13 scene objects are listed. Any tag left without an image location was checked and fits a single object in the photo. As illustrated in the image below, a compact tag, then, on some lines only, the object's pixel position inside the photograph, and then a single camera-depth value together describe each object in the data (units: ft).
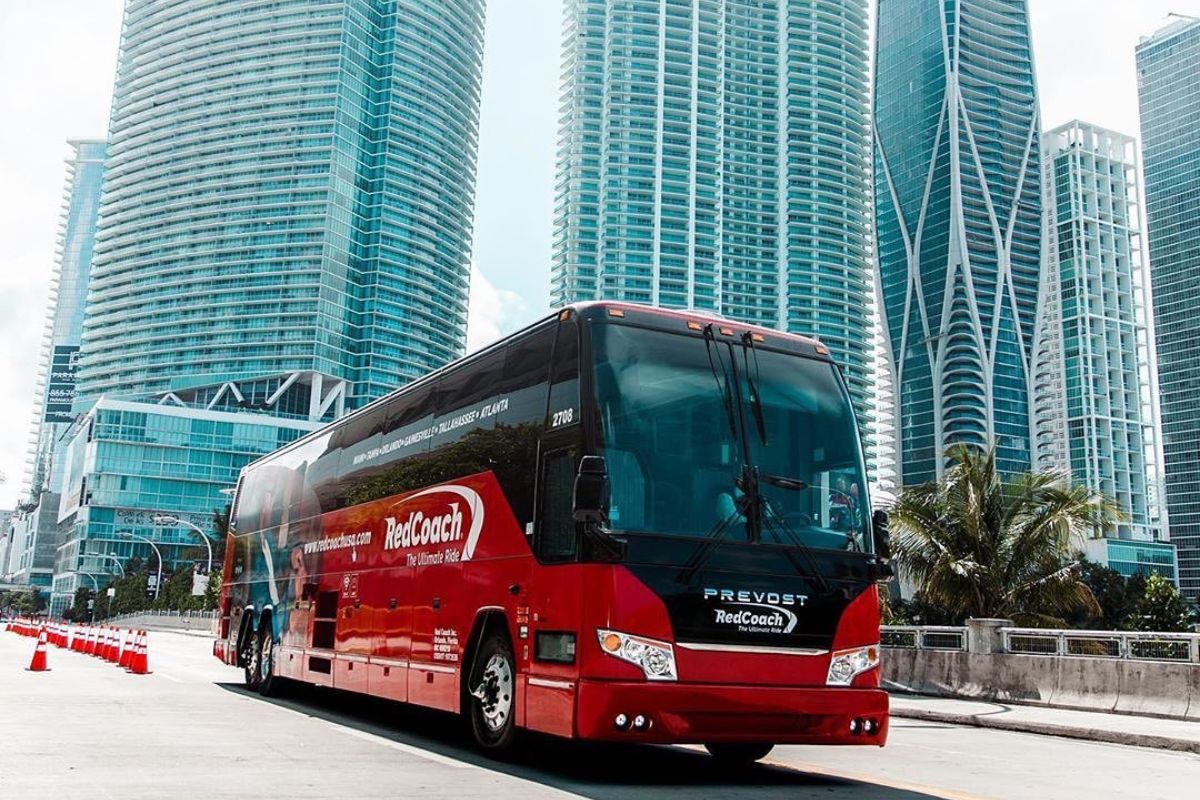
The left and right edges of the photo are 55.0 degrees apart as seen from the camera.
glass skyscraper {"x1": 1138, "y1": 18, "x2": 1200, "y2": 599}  610.24
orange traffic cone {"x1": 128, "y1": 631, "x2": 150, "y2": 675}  73.36
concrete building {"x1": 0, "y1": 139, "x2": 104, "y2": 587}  619.67
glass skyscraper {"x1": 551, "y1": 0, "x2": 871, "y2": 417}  647.15
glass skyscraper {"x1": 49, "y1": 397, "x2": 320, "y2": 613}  440.04
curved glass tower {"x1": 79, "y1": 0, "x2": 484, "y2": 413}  516.32
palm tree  77.51
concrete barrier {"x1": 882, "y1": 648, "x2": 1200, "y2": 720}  53.78
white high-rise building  518.78
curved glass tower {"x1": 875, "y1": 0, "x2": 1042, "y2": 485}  607.78
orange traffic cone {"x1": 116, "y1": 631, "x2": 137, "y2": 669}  79.97
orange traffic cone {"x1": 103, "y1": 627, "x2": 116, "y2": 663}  88.58
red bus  28.32
